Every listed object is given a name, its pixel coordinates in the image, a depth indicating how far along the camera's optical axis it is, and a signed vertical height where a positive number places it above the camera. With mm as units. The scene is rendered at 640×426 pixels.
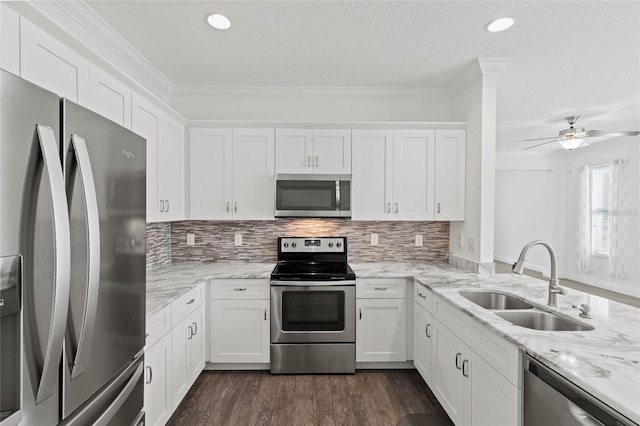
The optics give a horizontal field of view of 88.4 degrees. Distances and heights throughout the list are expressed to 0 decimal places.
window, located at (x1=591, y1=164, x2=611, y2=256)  5809 +57
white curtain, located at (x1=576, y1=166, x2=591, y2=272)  6141 -206
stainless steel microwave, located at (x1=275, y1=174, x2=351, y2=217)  3082 +119
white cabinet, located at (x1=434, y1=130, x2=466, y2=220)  3141 +354
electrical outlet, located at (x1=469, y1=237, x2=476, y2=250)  2922 -290
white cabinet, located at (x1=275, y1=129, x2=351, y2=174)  3129 +586
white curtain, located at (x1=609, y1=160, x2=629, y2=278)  5457 -165
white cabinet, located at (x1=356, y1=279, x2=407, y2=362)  2895 -966
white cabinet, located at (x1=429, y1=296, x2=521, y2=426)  1501 -931
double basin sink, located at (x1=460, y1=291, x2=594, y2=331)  1710 -591
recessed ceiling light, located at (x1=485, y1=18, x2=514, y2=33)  2118 +1226
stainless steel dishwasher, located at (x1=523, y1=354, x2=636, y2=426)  1025 -672
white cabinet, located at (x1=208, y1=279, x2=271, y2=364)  2869 -966
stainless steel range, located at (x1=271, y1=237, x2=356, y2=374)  2852 -976
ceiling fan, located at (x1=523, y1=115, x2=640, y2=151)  3817 +893
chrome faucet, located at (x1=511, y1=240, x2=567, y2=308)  1827 -337
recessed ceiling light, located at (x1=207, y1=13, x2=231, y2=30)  2086 +1230
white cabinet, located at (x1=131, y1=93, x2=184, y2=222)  2248 +416
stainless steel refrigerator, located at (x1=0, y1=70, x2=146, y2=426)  817 -111
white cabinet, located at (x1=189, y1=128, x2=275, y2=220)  3119 +349
